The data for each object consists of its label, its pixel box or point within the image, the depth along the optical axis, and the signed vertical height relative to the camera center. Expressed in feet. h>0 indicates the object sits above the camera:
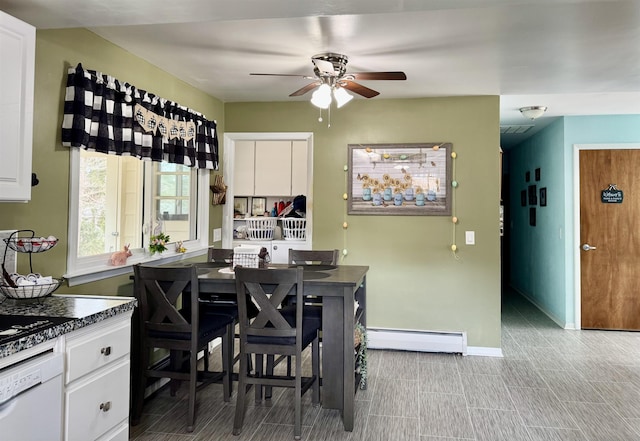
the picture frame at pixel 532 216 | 21.75 +0.96
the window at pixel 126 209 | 9.07 +0.59
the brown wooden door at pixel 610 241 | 17.12 -0.15
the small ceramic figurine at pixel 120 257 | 9.95 -0.53
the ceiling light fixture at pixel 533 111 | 16.03 +4.39
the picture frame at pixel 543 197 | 19.80 +1.73
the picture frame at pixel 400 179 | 14.52 +1.80
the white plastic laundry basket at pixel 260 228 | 17.24 +0.22
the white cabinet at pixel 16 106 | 6.14 +1.72
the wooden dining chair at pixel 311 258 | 11.69 -0.62
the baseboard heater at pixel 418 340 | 14.20 -3.26
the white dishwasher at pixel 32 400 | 4.64 -1.81
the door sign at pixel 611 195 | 17.19 +1.56
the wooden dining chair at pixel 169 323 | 8.99 -1.80
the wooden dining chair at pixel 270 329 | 8.70 -1.84
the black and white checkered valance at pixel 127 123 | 8.50 +2.44
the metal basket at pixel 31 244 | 6.98 -0.18
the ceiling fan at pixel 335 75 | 9.93 +3.63
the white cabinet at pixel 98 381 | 5.76 -2.01
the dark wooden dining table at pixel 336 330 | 9.12 -1.91
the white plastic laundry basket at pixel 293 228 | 16.55 +0.22
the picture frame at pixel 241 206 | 19.95 +1.20
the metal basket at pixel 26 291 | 6.79 -0.88
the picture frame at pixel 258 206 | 19.71 +1.20
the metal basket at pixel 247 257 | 10.53 -0.53
